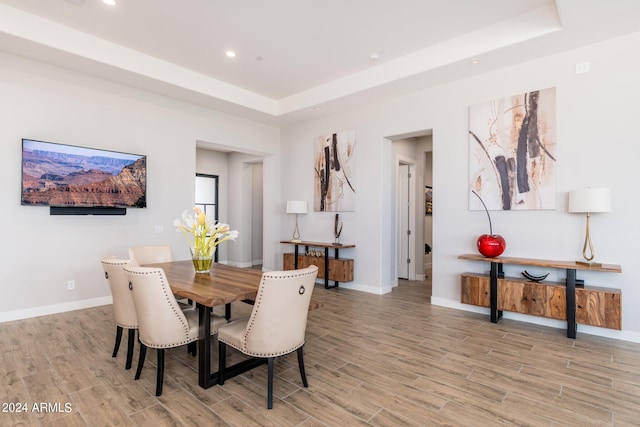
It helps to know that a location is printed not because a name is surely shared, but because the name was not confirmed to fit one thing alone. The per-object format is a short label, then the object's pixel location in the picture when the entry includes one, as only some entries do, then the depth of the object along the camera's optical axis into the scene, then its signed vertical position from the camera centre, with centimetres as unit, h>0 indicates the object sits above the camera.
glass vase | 313 -44
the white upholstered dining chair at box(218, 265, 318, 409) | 213 -68
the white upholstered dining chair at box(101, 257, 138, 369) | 266 -68
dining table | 232 -56
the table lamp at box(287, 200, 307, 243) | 630 +14
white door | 666 -1
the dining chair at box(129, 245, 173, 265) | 373 -46
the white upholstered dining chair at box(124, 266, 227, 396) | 225 -68
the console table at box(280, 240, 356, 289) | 574 -86
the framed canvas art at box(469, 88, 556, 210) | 394 +78
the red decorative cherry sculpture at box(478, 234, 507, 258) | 400 -37
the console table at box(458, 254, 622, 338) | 332 -88
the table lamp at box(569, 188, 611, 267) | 337 +12
